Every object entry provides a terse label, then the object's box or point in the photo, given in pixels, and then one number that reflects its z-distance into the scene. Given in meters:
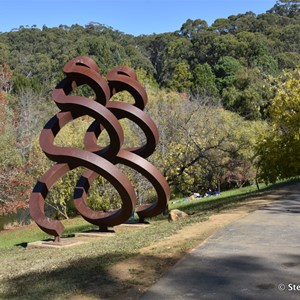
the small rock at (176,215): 13.53
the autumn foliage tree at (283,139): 18.23
